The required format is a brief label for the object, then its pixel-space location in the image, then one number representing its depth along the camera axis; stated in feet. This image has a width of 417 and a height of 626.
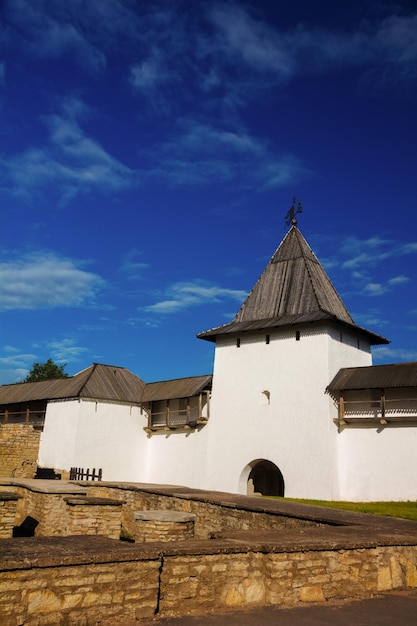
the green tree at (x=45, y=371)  179.42
